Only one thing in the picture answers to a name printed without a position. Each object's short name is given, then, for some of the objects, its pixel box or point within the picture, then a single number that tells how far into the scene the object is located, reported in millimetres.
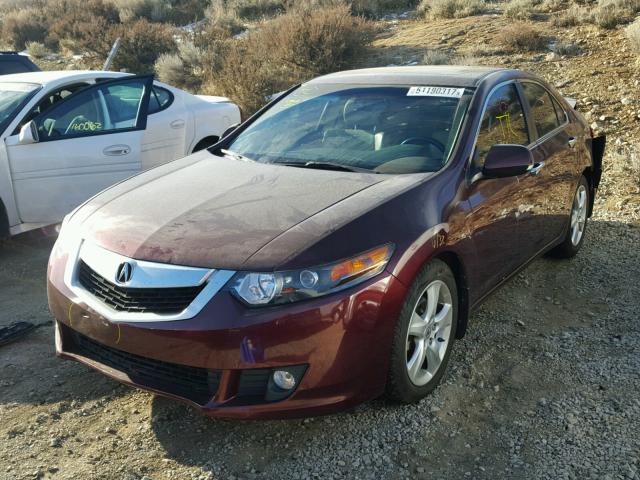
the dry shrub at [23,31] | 22359
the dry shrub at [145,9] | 22156
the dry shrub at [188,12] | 22188
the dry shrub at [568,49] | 11266
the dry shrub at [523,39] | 11773
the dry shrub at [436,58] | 11835
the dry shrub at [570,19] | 12688
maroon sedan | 2707
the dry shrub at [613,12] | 12180
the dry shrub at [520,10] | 13656
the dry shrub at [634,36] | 10704
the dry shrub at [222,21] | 17875
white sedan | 5430
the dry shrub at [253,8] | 20297
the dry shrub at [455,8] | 15062
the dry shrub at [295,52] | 11969
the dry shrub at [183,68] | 14855
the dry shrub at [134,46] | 16641
